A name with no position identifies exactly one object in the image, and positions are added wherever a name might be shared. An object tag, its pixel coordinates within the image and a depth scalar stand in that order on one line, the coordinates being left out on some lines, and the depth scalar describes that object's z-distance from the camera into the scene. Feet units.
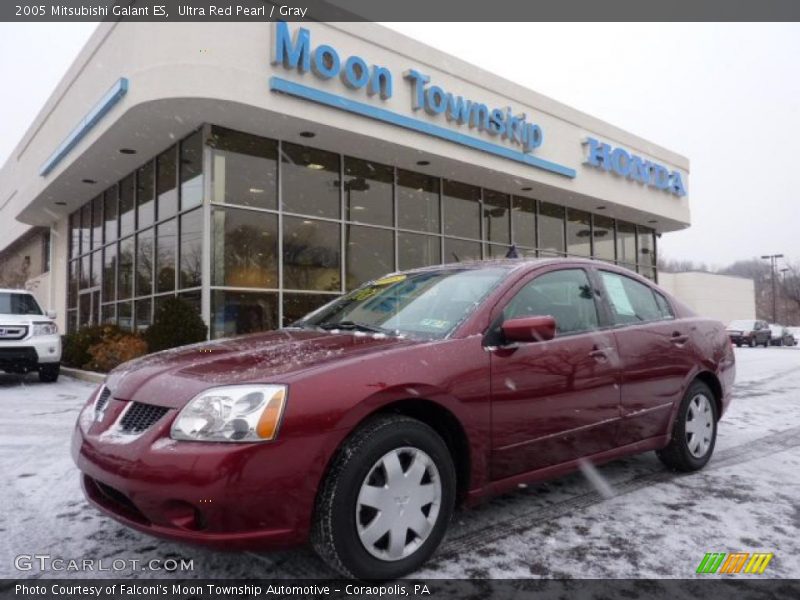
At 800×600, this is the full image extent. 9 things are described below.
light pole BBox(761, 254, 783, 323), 209.96
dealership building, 33.88
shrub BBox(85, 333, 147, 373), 33.94
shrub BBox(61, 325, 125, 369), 37.73
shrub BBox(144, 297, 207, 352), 30.81
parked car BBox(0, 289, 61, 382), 31.32
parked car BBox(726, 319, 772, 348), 104.99
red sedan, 7.59
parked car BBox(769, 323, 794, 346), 115.75
